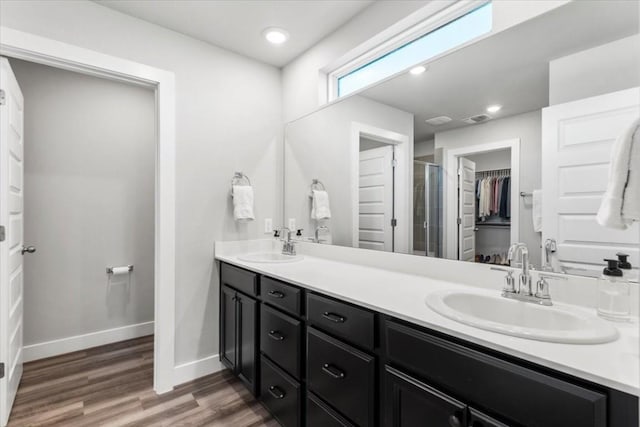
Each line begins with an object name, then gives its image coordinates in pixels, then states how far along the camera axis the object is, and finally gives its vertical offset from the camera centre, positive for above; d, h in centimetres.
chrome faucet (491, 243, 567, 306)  117 -28
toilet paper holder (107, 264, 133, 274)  291 -54
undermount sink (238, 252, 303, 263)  216 -34
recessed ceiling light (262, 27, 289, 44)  220 +122
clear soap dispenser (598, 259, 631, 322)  100 -27
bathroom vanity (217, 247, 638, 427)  75 -50
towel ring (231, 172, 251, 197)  250 +24
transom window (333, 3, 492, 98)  159 +92
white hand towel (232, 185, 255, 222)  240 +4
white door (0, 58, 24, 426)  172 -16
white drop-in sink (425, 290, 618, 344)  85 -34
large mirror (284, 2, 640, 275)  116 +31
